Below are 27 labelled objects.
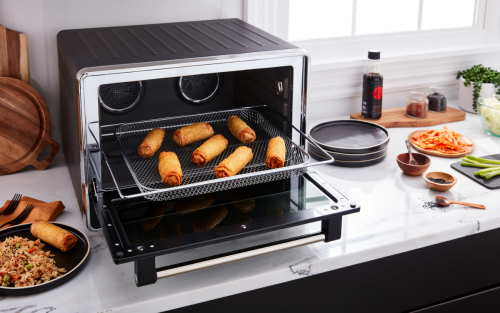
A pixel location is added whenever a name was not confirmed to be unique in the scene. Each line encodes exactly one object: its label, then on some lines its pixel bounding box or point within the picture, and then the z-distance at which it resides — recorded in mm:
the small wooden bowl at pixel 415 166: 1324
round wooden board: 1293
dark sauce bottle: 1641
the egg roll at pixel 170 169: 968
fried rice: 876
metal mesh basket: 1016
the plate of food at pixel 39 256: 875
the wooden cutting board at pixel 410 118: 1686
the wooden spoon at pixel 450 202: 1183
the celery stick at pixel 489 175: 1306
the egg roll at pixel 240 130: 1166
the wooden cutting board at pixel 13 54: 1291
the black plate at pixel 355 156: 1385
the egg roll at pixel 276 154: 1026
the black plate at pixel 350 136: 1391
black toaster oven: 919
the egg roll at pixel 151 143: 1107
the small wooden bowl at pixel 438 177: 1246
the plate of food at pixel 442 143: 1475
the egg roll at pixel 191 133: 1175
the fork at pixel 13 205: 1121
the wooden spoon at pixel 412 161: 1385
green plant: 1775
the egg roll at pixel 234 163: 1007
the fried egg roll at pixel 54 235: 964
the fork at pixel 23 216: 1090
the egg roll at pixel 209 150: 1080
